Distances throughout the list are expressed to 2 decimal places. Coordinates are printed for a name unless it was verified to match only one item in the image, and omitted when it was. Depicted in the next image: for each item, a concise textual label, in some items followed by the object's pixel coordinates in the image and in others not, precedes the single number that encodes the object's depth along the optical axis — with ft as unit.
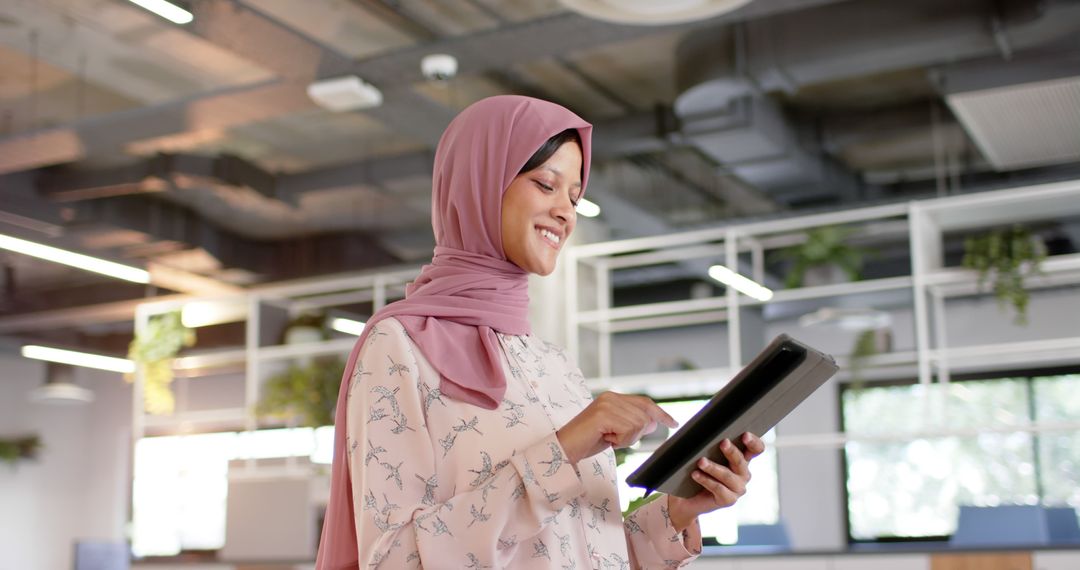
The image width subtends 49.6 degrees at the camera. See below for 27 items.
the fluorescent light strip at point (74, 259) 21.34
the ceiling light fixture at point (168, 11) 13.61
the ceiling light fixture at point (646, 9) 11.81
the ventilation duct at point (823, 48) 15.85
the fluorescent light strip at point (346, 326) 25.70
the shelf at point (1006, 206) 17.99
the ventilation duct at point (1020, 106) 16.90
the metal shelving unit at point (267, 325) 24.36
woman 3.67
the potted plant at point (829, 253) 20.68
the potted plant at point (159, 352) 25.88
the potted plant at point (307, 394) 23.76
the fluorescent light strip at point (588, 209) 22.04
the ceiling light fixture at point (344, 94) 16.40
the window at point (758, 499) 33.68
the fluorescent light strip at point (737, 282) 20.98
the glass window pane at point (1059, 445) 30.45
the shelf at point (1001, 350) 17.88
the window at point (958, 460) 30.76
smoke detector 16.01
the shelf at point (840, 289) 19.31
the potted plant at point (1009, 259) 18.29
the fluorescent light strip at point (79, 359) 35.24
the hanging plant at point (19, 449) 39.93
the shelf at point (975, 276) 18.01
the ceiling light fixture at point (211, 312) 26.40
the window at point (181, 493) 39.52
